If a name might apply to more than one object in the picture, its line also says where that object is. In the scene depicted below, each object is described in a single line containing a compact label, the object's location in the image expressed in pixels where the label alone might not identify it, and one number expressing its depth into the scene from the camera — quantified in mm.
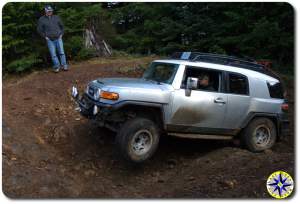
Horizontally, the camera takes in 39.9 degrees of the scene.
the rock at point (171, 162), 8949
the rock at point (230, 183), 7496
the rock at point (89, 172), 8117
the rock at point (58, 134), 9219
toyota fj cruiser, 7602
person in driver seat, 8516
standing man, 12344
